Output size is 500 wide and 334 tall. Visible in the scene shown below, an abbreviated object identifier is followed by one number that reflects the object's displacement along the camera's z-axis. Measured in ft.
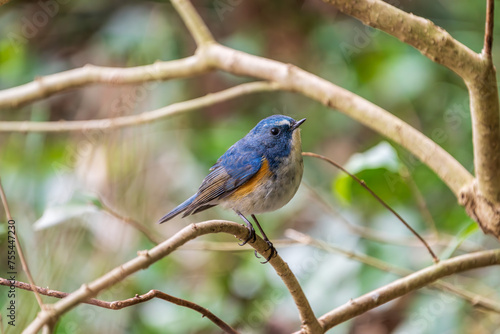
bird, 14.28
